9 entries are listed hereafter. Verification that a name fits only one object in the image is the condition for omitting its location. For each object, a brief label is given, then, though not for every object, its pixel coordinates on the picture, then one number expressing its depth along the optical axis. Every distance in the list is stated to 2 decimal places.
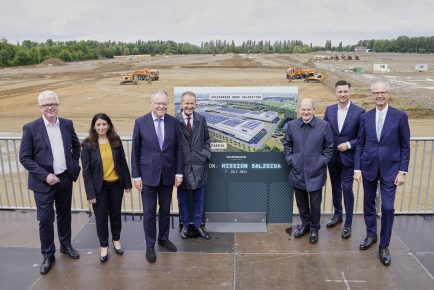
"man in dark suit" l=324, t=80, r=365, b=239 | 5.21
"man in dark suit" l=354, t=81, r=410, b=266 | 4.68
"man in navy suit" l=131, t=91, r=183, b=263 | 4.80
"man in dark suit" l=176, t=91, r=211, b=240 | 5.16
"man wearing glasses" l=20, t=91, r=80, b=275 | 4.47
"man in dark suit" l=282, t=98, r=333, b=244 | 5.09
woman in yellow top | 4.66
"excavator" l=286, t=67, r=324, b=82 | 38.72
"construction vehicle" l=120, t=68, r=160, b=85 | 39.38
